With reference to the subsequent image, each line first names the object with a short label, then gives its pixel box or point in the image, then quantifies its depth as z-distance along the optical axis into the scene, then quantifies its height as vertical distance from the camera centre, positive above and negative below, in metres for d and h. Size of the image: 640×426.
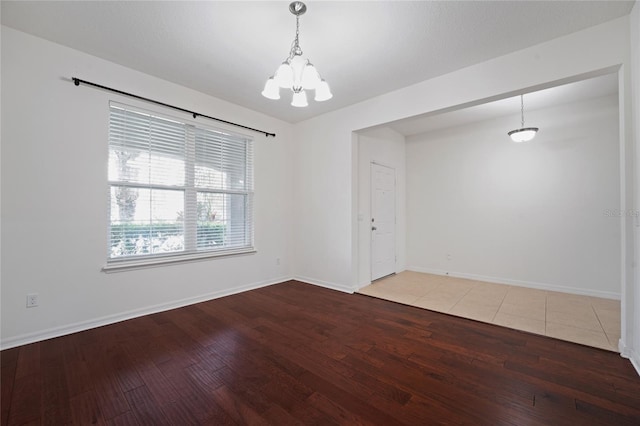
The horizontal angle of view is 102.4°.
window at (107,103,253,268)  2.91 +0.34
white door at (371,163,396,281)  4.51 -0.13
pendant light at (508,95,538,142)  3.62 +1.13
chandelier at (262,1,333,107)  1.99 +1.08
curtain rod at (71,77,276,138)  2.60 +1.36
